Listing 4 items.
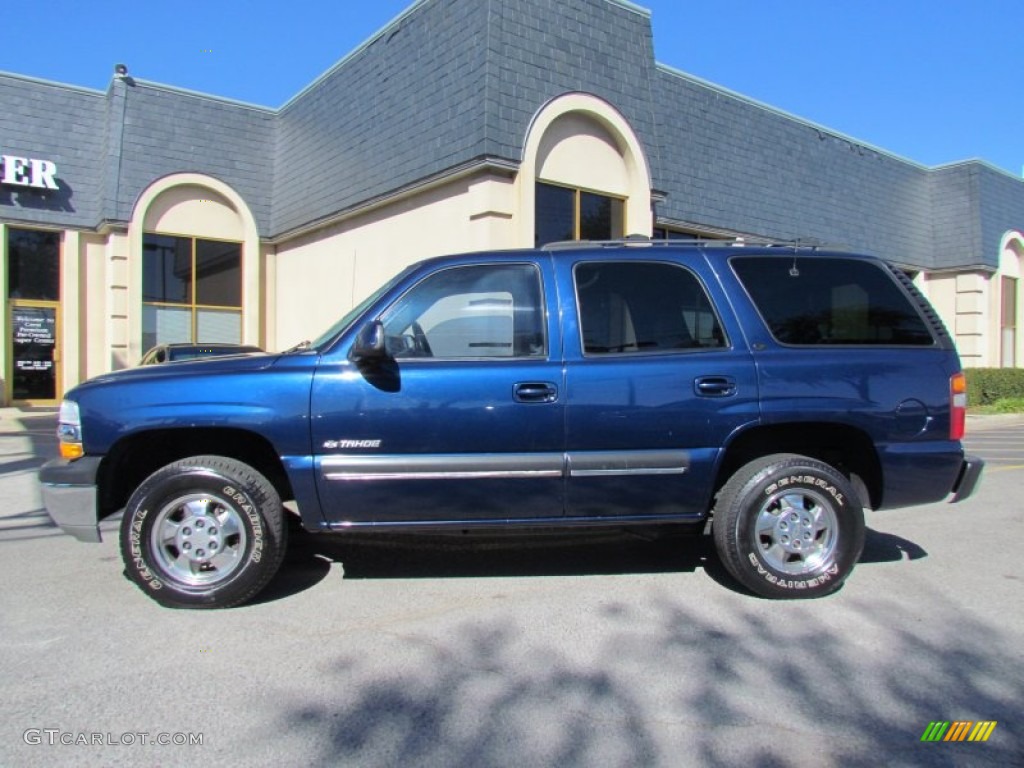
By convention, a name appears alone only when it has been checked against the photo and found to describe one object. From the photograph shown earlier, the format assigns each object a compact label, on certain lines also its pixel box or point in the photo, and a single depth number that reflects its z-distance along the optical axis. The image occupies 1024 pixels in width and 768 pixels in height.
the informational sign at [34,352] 15.33
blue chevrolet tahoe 4.11
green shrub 19.36
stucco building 11.12
